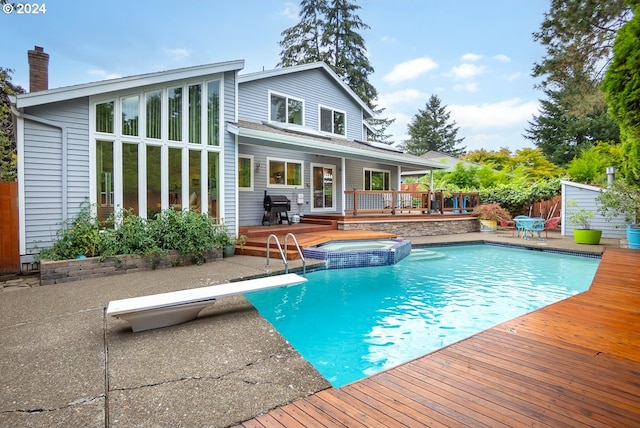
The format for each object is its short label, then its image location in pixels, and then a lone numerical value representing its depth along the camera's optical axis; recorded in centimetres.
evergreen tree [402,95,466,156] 4294
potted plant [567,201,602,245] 1095
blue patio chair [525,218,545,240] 1215
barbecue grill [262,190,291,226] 1151
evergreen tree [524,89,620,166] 2838
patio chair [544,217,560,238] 1293
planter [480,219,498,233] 1495
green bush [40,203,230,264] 648
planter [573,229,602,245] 1092
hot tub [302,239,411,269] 799
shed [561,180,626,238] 1238
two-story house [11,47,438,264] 657
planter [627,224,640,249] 933
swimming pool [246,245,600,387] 392
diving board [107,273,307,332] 348
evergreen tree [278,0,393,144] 2517
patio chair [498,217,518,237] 1431
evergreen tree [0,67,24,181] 1211
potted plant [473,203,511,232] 1500
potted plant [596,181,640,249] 945
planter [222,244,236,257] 838
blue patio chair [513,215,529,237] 1270
